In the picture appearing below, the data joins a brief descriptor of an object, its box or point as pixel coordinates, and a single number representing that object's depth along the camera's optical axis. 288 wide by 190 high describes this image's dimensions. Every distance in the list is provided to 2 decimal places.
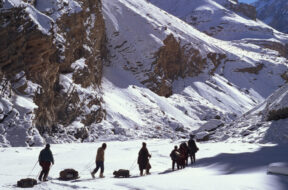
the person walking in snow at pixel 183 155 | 15.43
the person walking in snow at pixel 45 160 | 11.84
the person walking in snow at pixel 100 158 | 13.17
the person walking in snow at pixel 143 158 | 13.87
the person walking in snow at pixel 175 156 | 15.26
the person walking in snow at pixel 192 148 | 16.56
